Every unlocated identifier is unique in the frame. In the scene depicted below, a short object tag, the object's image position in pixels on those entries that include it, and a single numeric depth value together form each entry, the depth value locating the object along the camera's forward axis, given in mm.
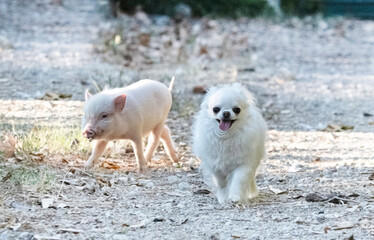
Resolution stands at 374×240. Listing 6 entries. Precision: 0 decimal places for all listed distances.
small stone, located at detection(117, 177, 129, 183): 10488
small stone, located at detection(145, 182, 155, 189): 10359
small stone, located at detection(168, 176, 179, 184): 10773
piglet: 10328
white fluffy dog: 9406
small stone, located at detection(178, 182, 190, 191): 10341
